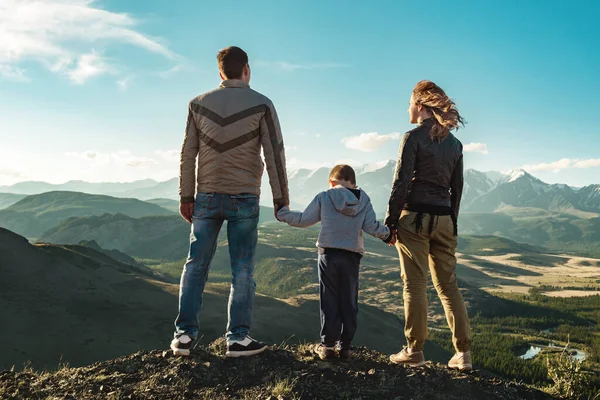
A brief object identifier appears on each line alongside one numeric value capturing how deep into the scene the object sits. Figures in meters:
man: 6.03
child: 6.10
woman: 6.25
